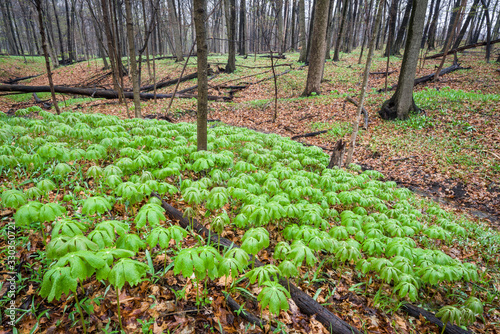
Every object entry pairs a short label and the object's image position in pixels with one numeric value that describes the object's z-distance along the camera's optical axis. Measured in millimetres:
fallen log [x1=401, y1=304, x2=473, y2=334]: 2846
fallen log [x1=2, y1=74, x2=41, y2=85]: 21392
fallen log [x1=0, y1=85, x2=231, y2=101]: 13633
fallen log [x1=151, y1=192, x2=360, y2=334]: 2568
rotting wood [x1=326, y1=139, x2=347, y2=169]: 6920
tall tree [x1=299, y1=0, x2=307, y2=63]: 20641
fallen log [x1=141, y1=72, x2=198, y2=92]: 16156
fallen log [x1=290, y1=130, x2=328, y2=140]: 10742
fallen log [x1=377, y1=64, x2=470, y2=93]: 14488
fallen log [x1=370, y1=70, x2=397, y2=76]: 17531
